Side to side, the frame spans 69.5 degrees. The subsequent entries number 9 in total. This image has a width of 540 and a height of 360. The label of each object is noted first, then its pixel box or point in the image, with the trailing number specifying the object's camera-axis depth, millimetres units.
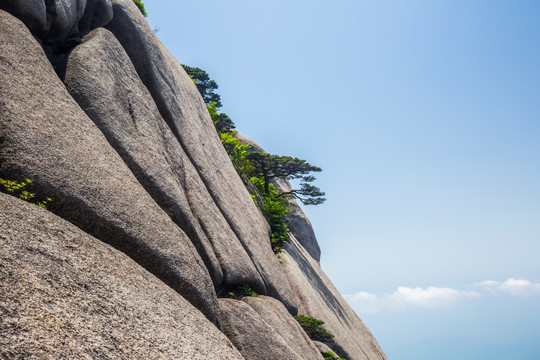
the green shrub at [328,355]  18719
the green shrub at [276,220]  24791
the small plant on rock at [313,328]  19548
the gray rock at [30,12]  10914
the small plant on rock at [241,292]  13800
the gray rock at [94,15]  15023
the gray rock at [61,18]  12336
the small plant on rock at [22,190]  7562
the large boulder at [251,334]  11344
